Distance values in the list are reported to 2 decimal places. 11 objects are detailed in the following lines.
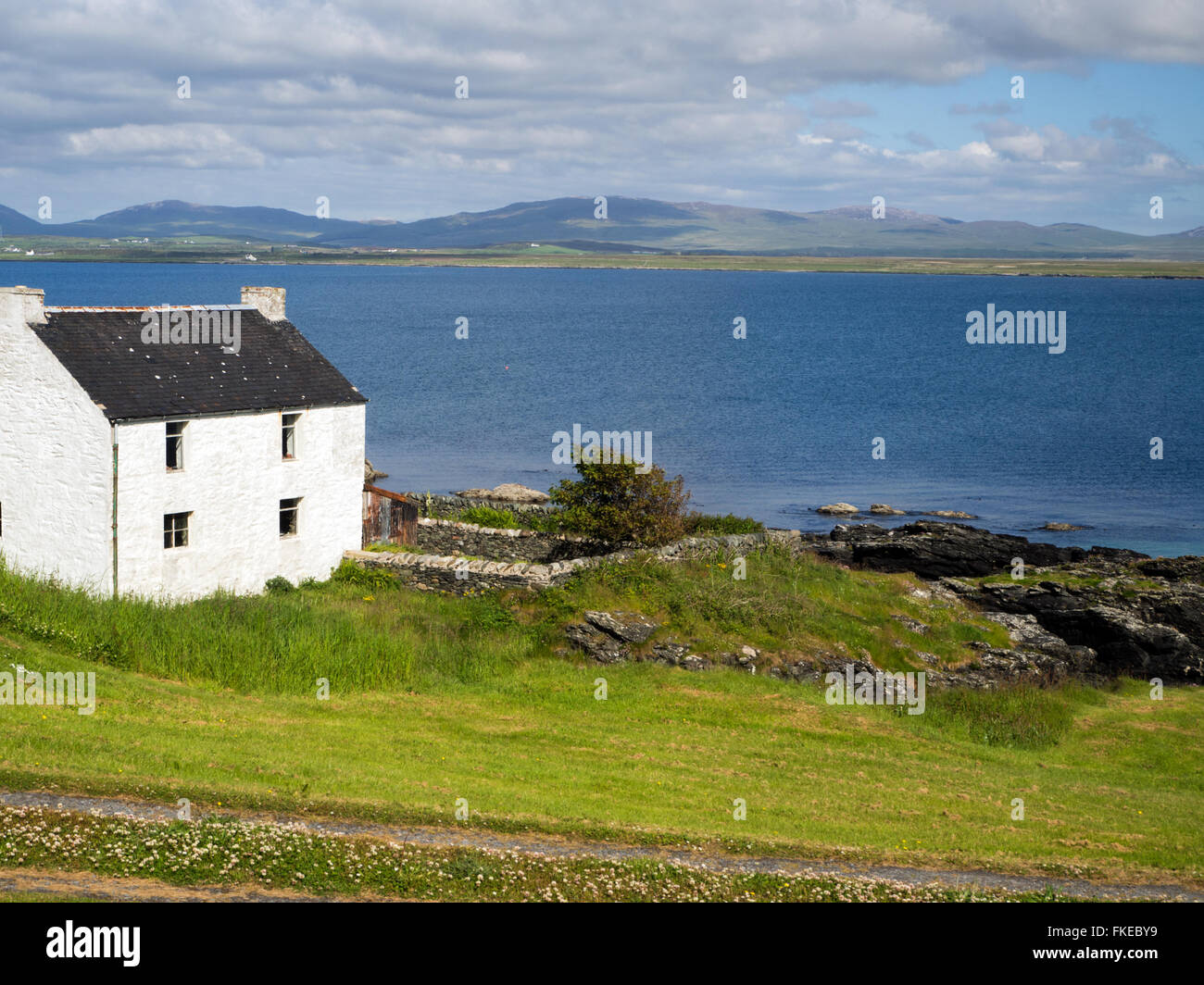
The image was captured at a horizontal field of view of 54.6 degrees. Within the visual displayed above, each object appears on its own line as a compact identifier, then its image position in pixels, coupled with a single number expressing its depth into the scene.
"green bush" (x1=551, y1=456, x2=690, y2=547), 32.84
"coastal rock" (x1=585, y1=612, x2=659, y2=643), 27.31
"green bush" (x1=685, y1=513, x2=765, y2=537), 35.16
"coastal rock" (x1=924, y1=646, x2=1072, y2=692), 28.30
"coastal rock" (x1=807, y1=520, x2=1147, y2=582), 41.72
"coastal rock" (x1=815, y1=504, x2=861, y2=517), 53.97
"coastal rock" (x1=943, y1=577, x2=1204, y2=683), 31.48
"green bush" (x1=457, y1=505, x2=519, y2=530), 37.06
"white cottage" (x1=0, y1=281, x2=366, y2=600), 28.28
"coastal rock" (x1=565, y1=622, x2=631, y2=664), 26.95
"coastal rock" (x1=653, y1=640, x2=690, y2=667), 27.08
